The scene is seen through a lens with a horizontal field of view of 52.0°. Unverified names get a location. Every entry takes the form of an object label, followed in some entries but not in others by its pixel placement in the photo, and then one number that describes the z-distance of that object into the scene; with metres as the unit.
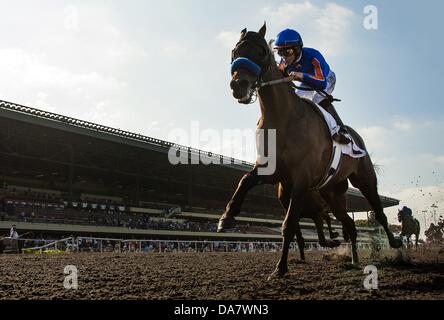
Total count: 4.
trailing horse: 16.31
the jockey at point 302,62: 6.50
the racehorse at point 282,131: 5.32
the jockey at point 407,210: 16.65
